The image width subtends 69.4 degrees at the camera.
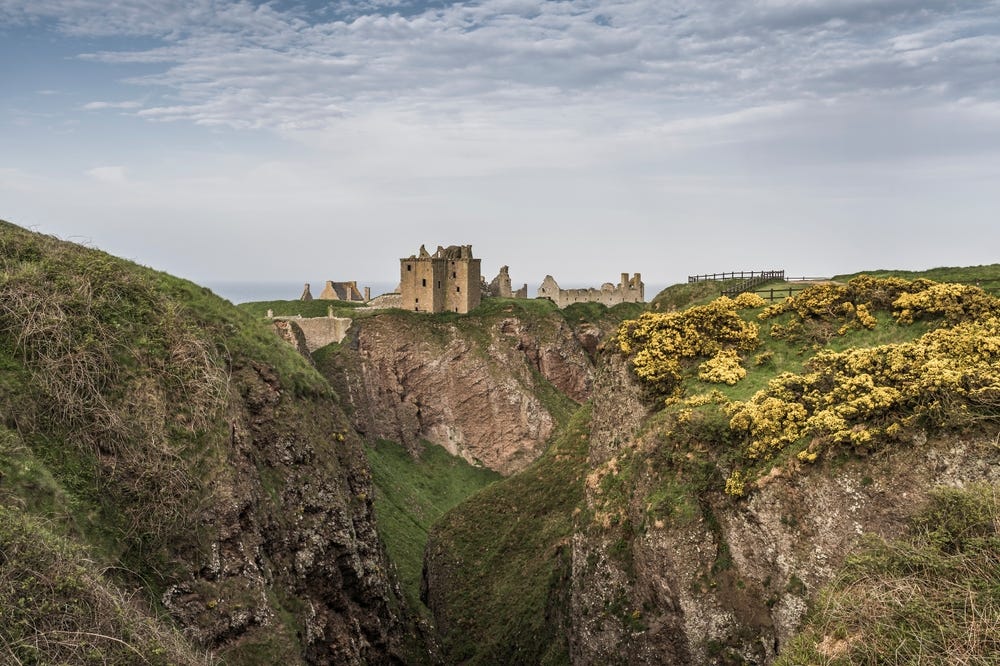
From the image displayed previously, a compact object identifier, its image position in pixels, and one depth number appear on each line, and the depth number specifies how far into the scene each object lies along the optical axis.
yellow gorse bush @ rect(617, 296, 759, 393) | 30.27
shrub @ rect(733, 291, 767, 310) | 32.47
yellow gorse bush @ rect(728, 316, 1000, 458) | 20.66
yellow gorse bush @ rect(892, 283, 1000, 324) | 25.02
